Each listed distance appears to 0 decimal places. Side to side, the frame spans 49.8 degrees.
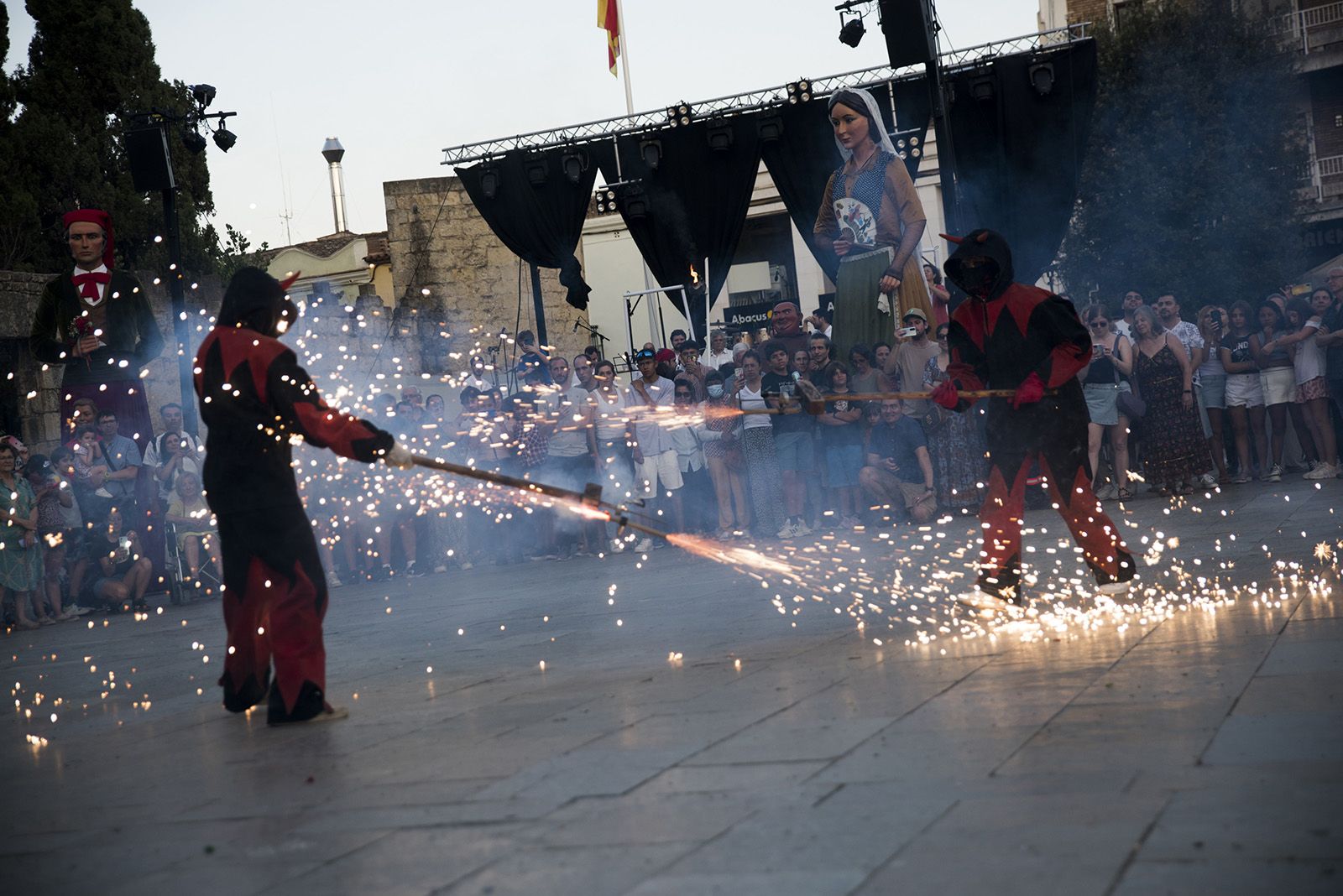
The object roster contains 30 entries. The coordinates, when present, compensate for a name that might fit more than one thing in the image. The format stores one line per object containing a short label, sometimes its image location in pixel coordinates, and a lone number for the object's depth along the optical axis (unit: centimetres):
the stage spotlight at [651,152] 1988
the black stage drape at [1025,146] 1775
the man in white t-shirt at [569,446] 1356
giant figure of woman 1438
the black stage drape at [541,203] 2017
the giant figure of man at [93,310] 1039
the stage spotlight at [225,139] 1645
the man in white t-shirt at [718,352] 1617
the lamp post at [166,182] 1498
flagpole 2469
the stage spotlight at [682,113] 1958
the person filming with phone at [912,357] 1310
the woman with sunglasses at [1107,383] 1302
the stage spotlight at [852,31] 1669
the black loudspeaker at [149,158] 1499
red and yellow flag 2509
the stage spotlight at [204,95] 1627
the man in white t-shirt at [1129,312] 1346
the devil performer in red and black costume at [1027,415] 743
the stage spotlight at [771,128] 1908
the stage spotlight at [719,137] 1964
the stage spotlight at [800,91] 1881
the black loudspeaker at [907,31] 1386
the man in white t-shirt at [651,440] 1353
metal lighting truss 1781
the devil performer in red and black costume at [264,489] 599
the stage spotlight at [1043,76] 1761
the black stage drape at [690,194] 1983
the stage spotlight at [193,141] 1614
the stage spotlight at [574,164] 2003
